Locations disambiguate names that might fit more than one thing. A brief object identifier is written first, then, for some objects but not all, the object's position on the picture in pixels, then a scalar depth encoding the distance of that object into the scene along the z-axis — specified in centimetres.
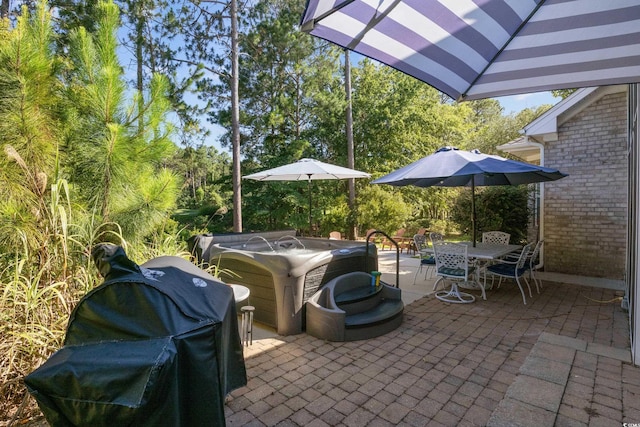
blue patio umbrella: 490
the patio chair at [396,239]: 1039
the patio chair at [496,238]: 654
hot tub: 392
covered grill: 116
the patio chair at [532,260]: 540
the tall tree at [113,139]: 338
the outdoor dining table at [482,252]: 498
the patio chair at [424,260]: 604
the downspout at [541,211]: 730
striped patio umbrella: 175
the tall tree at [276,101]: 1187
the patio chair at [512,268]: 506
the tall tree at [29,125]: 284
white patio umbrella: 674
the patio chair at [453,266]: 494
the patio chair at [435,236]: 628
